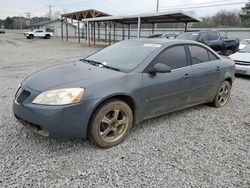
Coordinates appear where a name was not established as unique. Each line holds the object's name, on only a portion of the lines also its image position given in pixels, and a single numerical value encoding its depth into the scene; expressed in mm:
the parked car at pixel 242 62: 8258
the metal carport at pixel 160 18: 15320
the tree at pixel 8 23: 97500
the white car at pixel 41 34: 40594
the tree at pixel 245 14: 44575
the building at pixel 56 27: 53534
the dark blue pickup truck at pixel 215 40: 11266
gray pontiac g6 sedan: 2748
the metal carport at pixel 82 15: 26422
